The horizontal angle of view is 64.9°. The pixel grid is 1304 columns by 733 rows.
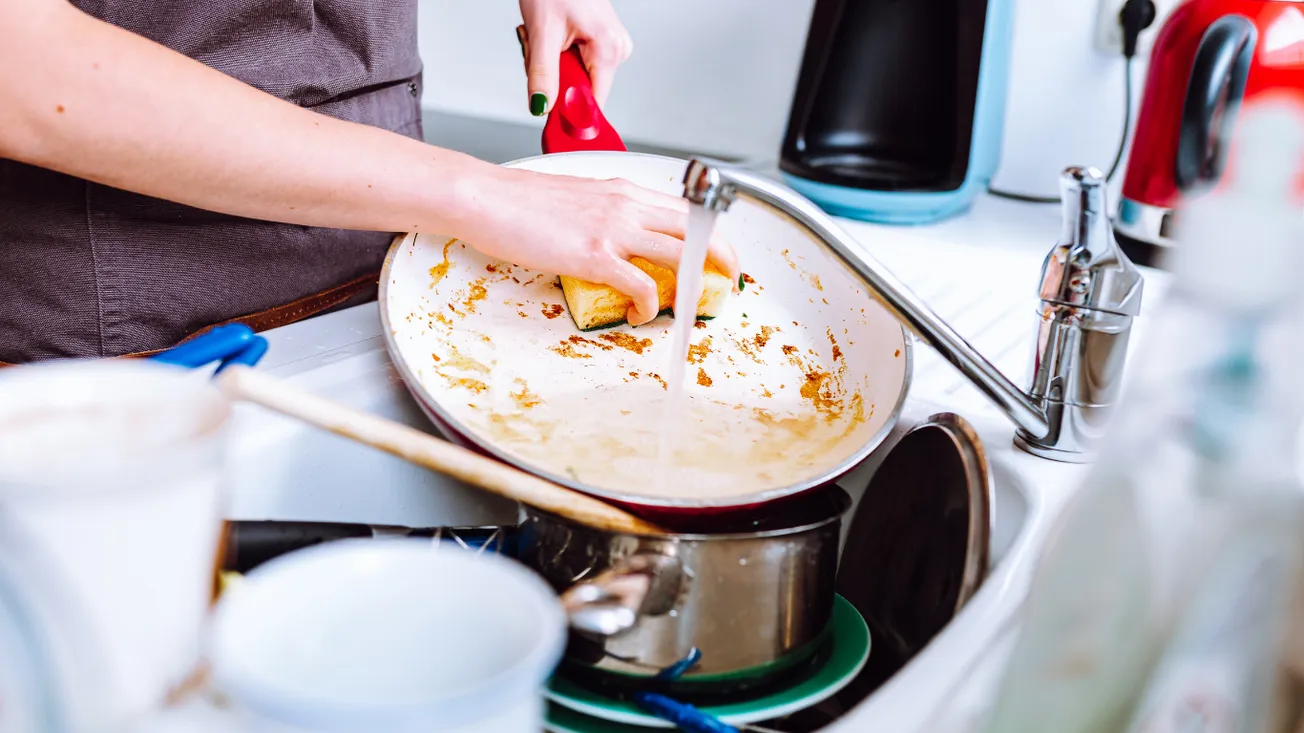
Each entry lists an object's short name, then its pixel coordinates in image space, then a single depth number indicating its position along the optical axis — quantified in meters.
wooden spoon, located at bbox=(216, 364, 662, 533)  0.43
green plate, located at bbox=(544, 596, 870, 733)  0.53
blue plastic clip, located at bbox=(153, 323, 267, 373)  0.54
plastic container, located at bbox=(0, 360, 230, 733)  0.28
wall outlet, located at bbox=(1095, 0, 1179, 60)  1.27
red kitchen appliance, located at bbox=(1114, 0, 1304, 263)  1.00
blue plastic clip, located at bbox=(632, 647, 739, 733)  0.51
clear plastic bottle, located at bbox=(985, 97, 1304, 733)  0.29
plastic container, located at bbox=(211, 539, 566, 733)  0.27
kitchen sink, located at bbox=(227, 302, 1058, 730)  0.60
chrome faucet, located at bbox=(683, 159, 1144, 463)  0.57
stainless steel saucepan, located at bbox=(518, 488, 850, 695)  0.51
